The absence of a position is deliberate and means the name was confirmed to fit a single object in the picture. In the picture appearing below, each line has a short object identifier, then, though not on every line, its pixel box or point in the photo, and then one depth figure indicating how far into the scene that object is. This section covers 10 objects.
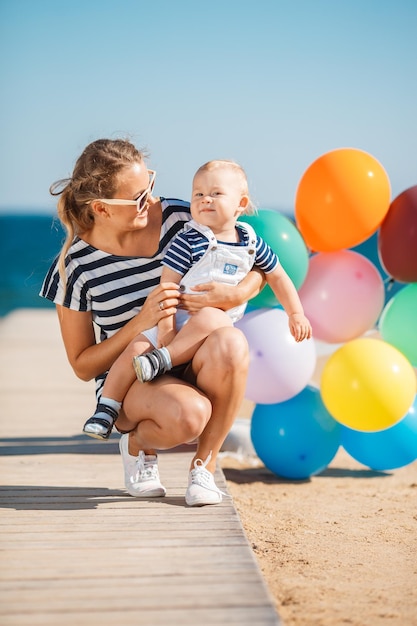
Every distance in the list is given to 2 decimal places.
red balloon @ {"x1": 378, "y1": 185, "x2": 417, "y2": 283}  4.00
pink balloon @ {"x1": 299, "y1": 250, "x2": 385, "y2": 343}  4.14
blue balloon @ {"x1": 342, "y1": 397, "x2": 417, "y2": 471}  4.19
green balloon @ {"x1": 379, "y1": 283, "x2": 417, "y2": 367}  4.07
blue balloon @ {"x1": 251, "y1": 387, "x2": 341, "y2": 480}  4.27
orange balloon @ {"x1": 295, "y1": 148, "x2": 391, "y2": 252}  4.00
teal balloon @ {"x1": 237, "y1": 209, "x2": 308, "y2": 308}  3.99
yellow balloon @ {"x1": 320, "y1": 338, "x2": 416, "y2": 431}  3.84
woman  3.08
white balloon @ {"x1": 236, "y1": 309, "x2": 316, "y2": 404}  4.01
